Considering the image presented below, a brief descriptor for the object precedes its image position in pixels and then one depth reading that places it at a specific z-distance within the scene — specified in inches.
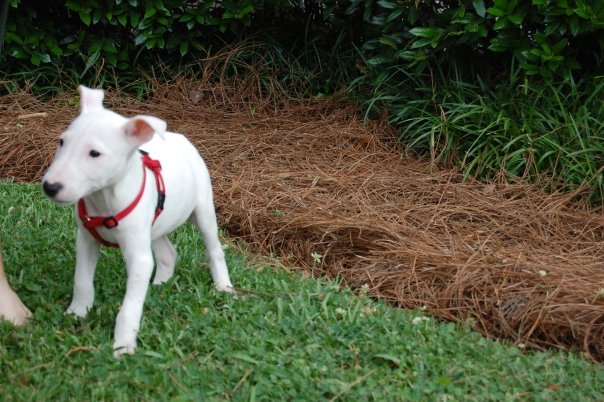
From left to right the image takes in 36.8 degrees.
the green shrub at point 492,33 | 253.9
